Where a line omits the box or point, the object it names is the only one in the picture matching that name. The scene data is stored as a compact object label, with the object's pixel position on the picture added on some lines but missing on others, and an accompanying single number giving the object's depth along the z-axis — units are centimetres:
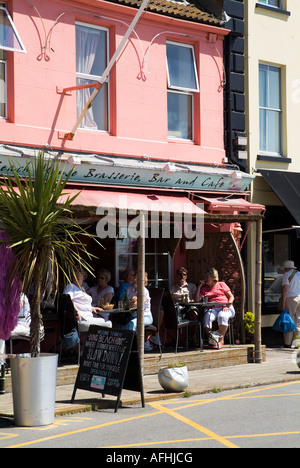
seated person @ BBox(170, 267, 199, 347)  1490
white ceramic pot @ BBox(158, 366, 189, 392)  1116
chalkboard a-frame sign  1015
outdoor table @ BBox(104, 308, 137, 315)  1281
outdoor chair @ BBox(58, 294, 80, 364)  1241
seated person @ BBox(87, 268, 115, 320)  1398
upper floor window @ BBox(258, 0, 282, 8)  1772
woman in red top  1466
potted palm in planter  914
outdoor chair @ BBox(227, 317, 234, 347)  1511
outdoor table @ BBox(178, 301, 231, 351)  1406
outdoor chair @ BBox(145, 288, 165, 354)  1388
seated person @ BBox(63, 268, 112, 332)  1251
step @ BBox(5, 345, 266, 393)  1206
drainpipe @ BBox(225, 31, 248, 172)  1669
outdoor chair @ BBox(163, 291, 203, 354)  1396
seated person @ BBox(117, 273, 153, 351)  1328
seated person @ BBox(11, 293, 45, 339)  1182
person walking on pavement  1672
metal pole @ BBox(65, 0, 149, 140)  1355
